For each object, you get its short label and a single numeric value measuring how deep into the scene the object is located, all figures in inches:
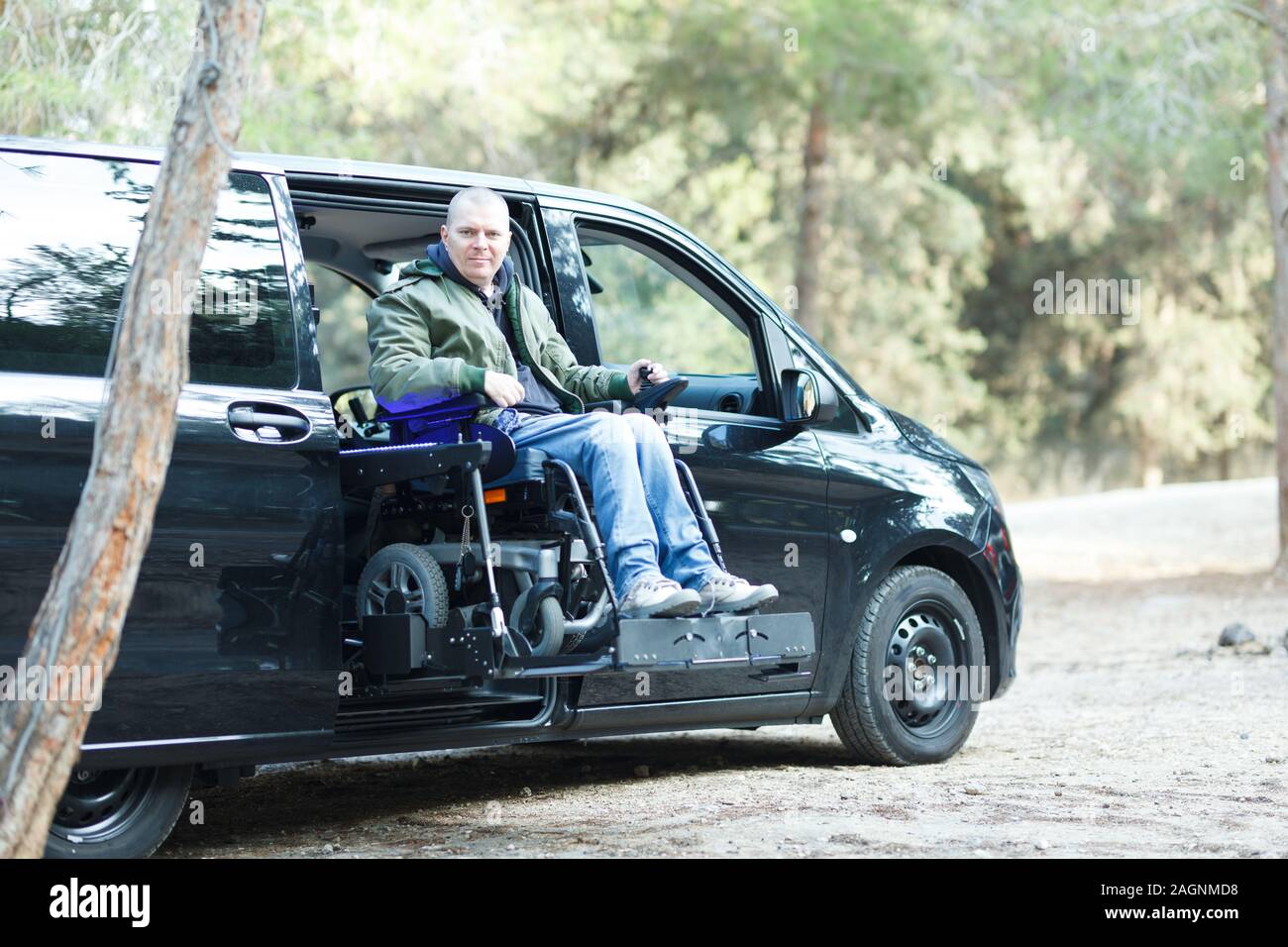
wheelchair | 213.5
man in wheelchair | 218.8
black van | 195.3
